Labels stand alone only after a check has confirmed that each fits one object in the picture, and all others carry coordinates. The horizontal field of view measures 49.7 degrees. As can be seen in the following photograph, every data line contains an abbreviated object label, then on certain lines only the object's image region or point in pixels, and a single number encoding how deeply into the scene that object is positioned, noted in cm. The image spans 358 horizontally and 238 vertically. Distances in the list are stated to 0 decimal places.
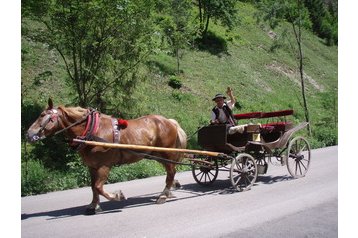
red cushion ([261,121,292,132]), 928
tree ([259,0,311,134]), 1931
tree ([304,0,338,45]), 4369
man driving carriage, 855
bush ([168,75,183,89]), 2177
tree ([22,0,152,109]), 989
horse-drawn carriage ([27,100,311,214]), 644
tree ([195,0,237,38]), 3375
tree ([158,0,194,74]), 1265
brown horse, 623
